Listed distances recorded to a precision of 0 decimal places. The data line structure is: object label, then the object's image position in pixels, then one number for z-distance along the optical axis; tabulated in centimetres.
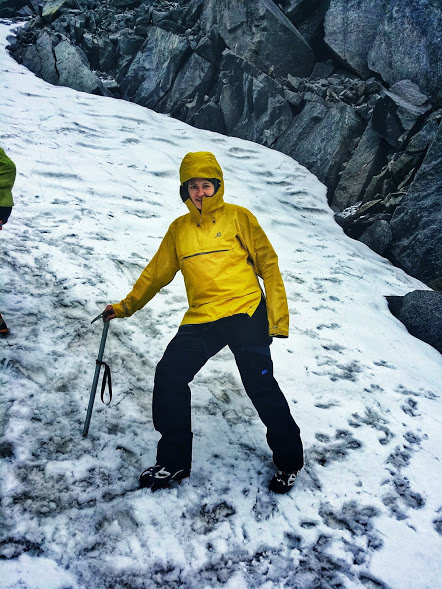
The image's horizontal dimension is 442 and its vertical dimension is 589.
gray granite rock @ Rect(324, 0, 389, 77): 1280
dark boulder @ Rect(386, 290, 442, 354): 521
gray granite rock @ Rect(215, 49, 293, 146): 1434
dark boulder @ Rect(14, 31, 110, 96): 1686
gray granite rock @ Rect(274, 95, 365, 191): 1174
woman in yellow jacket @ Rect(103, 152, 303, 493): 259
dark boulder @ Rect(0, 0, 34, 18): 2355
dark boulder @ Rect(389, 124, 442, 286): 771
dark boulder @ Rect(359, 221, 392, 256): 861
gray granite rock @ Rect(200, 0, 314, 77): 1477
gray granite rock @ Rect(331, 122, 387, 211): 1039
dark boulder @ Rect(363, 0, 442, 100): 1095
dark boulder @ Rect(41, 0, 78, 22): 1956
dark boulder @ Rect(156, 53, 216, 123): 1603
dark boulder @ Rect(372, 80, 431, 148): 994
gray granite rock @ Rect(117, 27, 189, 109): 1666
